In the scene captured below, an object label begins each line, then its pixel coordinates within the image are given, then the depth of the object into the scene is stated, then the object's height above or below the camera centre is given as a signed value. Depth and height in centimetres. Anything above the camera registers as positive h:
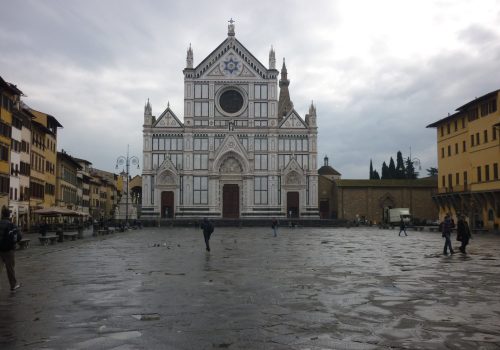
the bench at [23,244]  2836 -158
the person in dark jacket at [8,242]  1255 -64
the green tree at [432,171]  14641 +1213
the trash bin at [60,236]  3531 -140
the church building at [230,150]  7856 +949
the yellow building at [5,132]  4309 +668
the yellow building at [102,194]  10212 +432
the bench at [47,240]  3218 -155
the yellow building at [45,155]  5569 +653
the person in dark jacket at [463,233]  2466 -81
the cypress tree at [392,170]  10444 +874
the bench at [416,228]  6183 -148
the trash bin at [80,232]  4170 -140
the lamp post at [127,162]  5488 +542
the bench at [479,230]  4931 -134
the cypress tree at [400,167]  10525 +949
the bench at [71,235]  3731 -148
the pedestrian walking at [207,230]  2606 -73
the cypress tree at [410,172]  10494 +909
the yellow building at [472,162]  5059 +556
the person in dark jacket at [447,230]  2367 -64
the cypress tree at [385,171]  10642 +876
